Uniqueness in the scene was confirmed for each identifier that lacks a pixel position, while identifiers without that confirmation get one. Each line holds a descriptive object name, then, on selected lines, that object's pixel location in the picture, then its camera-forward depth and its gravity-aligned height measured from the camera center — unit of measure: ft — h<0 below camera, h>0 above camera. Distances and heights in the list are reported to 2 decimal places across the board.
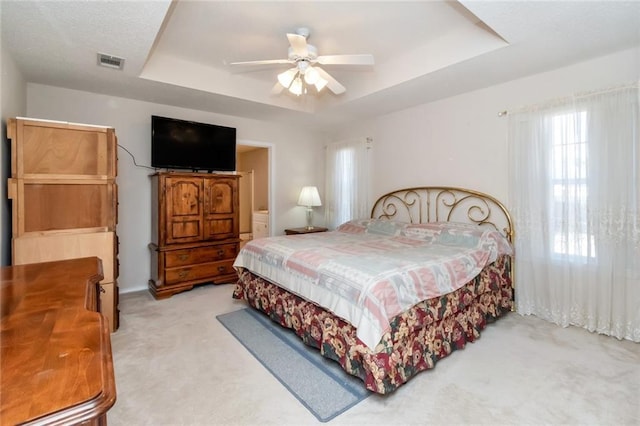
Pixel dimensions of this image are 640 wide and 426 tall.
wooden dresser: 1.87 -1.15
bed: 6.11 -1.89
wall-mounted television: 12.16 +2.78
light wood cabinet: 7.53 +0.46
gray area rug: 6.00 -3.72
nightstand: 15.79 -1.11
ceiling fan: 7.94 +4.06
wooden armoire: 11.79 -0.84
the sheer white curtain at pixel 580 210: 8.14 -0.07
